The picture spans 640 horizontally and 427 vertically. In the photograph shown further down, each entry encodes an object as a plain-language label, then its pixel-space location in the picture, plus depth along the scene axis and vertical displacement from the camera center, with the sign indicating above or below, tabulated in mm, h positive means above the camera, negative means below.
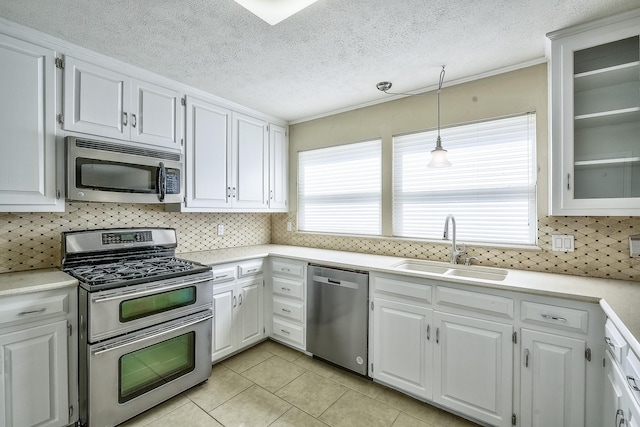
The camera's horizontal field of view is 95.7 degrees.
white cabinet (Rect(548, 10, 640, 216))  1633 +568
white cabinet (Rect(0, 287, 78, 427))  1513 -805
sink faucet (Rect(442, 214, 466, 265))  2229 -277
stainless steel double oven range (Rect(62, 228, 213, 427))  1689 -700
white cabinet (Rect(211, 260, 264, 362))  2486 -859
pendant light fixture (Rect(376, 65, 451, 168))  2113 +404
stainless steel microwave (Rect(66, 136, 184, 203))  1894 +299
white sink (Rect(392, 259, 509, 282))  2174 -450
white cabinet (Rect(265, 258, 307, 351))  2699 -860
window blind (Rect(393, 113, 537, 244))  2205 +252
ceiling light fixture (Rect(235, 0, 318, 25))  1510 +1101
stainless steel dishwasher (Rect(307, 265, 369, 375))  2309 -861
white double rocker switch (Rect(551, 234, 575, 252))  2000 -205
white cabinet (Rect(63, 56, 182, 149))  1931 +794
